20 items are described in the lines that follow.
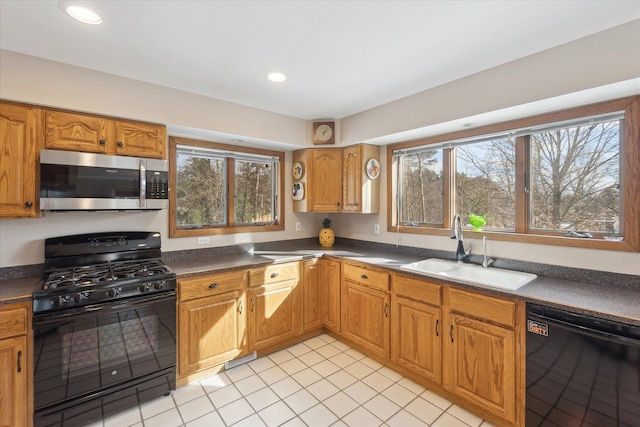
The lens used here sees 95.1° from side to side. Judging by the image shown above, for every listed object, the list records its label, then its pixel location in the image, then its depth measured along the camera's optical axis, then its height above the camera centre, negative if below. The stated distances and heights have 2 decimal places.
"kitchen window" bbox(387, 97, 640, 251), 1.90 +0.29
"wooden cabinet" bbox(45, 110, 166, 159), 2.03 +0.59
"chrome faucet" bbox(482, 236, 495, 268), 2.40 -0.37
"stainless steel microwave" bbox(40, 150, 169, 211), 1.99 +0.24
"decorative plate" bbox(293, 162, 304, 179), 3.47 +0.52
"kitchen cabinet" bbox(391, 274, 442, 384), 2.20 -0.88
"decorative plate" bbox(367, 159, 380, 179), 3.20 +0.51
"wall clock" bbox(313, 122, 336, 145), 3.32 +0.92
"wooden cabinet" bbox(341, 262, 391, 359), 2.58 -0.87
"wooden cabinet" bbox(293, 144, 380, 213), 3.19 +0.38
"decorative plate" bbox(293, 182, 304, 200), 3.48 +0.28
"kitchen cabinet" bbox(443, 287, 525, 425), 1.79 -0.91
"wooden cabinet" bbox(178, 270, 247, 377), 2.29 -0.87
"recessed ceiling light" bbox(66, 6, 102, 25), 1.49 +1.04
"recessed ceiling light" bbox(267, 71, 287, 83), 2.20 +1.06
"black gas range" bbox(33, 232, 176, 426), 1.77 -0.78
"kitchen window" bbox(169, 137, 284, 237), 2.87 +0.28
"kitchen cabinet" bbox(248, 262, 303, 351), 2.67 -0.87
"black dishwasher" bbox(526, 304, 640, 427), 1.40 -0.81
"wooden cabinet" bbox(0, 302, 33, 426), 1.67 -0.89
